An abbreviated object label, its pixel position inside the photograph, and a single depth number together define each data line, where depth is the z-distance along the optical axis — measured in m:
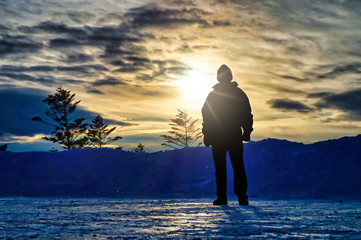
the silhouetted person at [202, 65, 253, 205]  10.23
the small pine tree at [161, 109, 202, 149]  62.75
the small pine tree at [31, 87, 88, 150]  50.47
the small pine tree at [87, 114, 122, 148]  59.14
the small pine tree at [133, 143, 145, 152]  71.66
